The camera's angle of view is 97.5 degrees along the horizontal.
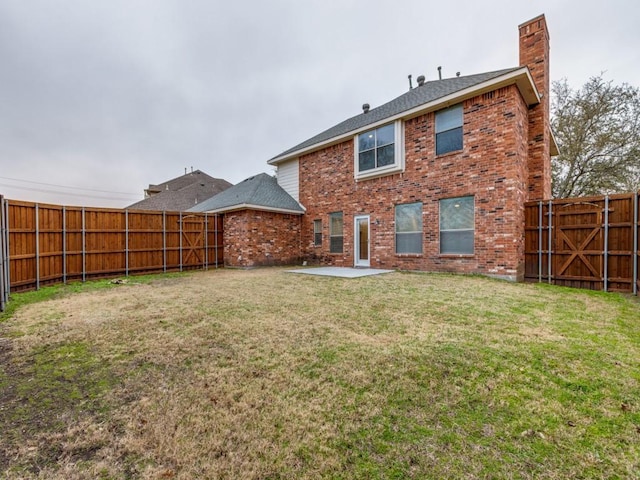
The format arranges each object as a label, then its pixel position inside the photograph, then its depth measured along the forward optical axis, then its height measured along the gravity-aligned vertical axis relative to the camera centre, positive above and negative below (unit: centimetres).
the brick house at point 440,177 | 786 +206
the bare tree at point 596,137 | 1423 +544
